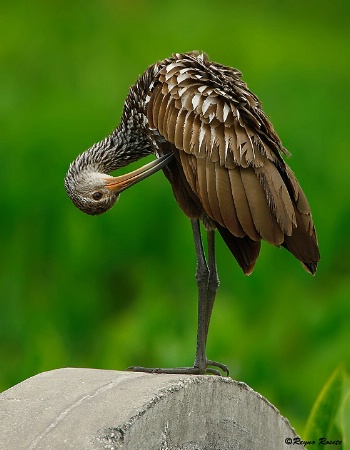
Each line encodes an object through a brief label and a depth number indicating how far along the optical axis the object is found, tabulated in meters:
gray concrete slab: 8.39
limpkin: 9.59
